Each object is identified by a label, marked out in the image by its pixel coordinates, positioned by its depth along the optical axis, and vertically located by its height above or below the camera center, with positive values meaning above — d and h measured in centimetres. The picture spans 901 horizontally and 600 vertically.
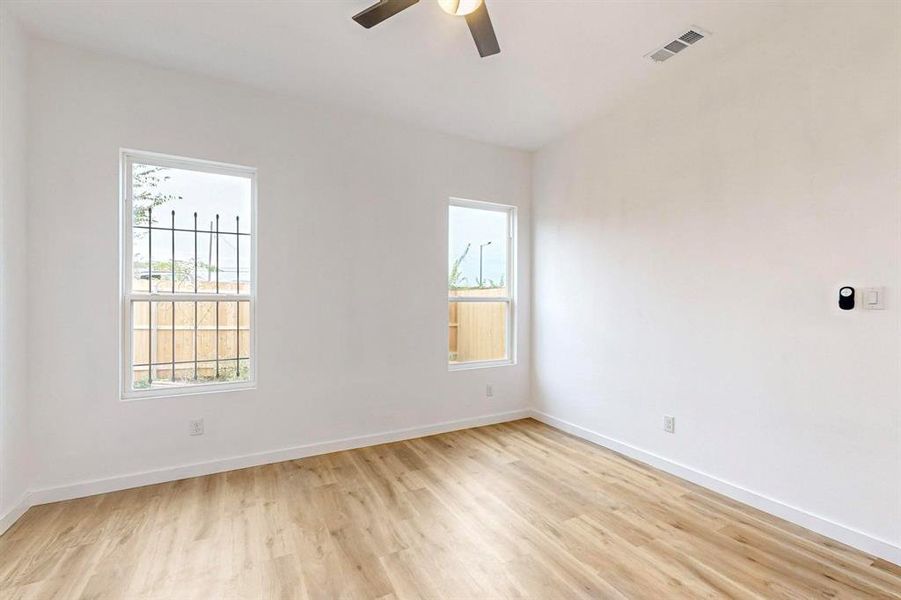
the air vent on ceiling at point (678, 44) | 251 +162
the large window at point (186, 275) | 287 +19
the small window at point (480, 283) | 412 +18
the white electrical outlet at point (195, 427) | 295 -90
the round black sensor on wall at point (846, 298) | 219 +1
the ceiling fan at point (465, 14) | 191 +136
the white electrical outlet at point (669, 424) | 306 -92
